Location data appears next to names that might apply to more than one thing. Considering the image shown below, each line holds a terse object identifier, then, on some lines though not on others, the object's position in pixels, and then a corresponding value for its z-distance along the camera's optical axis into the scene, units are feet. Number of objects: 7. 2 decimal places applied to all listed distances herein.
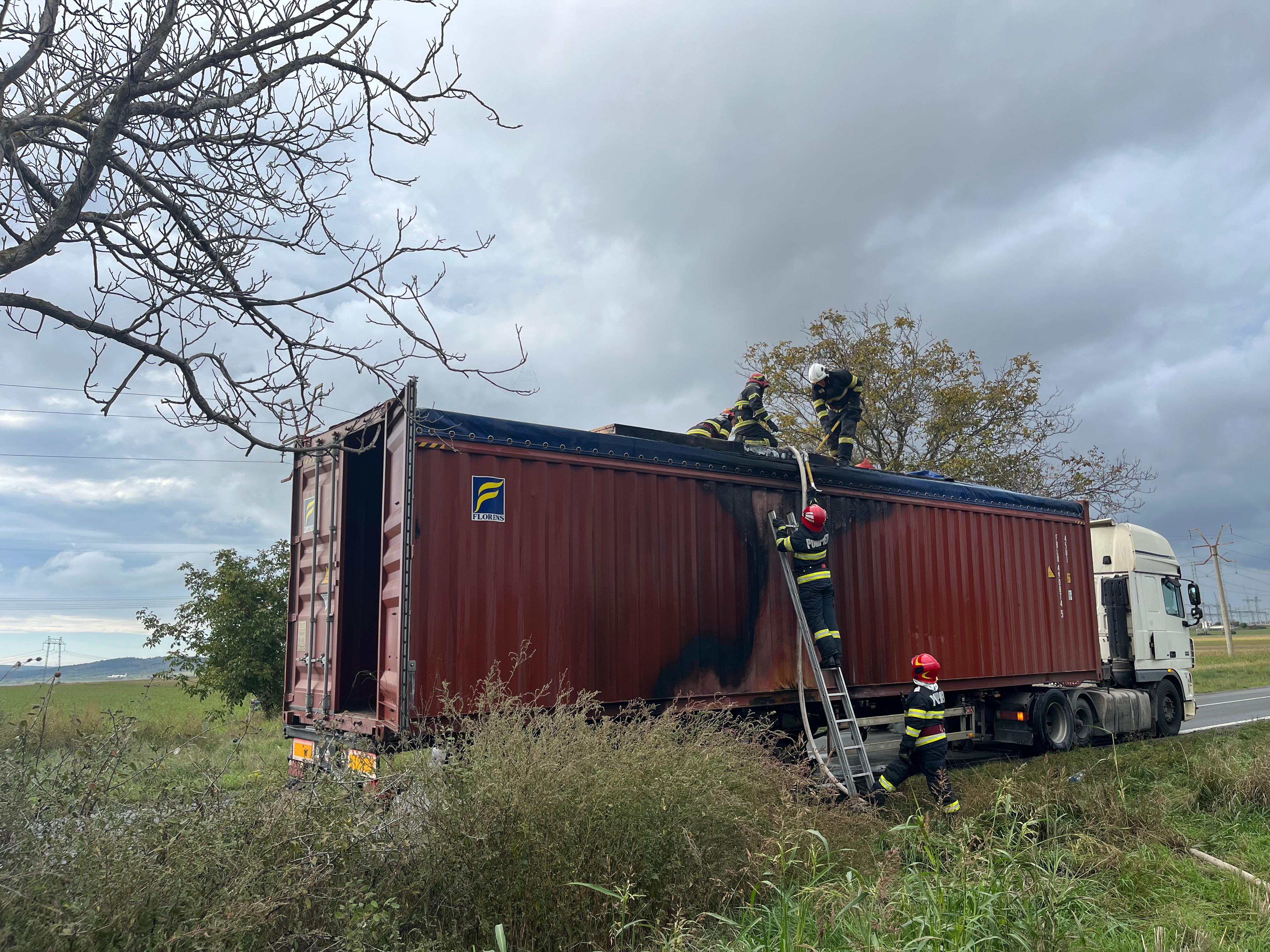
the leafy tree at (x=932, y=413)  61.52
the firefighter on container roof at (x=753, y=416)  29.76
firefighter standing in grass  21.95
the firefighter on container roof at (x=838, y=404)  29.37
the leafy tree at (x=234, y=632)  41.78
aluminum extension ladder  23.26
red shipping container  19.33
